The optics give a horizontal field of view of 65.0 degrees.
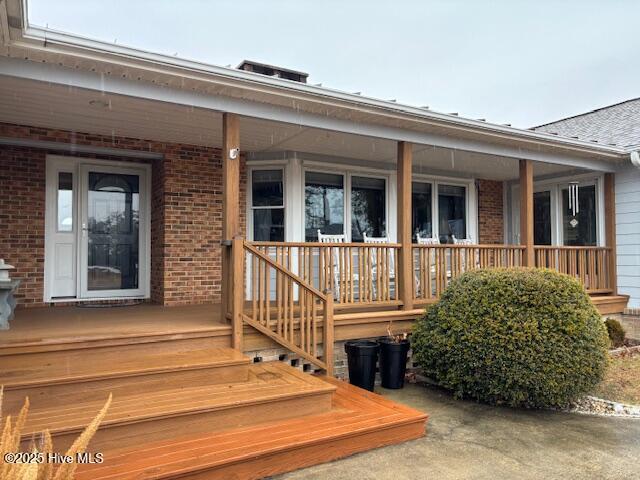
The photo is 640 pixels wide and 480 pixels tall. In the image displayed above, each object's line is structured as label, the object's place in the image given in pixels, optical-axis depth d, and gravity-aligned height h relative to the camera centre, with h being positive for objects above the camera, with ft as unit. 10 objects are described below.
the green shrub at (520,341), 14.96 -2.83
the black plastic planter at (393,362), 17.12 -3.84
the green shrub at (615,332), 24.41 -4.04
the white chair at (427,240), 29.01 +0.58
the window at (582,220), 28.84 +1.71
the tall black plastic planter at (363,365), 16.53 -3.80
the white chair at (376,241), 25.23 +0.49
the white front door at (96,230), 21.34 +0.95
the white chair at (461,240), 29.99 +0.59
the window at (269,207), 24.73 +2.16
